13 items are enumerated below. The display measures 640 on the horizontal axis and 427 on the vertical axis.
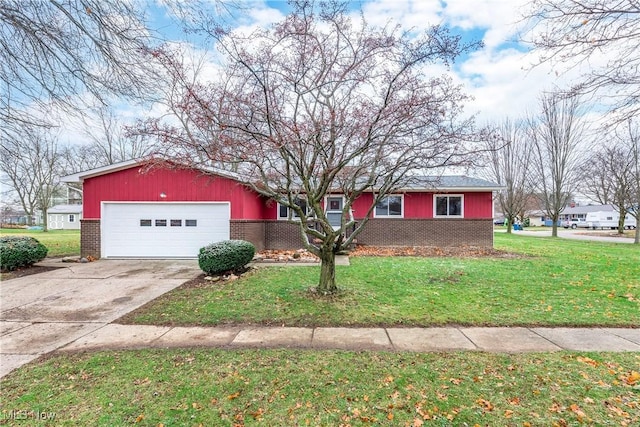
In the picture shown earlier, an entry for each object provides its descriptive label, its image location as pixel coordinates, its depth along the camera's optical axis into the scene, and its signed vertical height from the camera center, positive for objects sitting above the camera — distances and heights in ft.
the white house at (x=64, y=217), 143.74 -0.92
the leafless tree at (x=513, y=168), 78.22 +12.25
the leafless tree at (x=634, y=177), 63.50 +8.07
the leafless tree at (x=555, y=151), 68.39 +14.73
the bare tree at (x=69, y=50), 15.99 +9.34
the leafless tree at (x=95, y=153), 83.10 +18.49
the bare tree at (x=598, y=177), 74.27 +10.06
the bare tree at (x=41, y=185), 90.89 +9.55
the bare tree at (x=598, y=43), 12.57 +7.29
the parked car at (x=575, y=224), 161.48 -5.45
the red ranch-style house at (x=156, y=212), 35.83 +0.33
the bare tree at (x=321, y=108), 15.76 +5.70
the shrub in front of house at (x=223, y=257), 25.26 -3.52
